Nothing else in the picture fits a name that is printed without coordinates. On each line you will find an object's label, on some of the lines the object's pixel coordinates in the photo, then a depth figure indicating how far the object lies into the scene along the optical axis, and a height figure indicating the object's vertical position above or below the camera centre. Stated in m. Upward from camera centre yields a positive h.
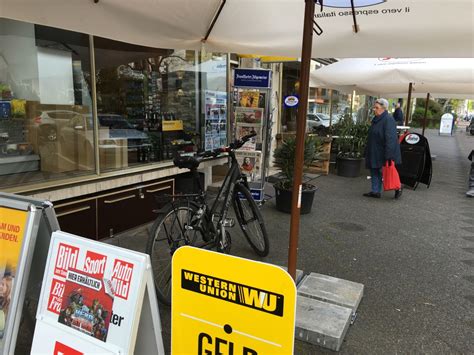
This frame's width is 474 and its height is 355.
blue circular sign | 8.91 +0.26
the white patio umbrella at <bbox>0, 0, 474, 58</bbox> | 2.63 +0.70
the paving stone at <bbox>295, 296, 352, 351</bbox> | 2.55 -1.48
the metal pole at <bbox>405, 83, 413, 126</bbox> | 9.84 +0.28
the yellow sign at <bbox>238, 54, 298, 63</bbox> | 6.74 +0.93
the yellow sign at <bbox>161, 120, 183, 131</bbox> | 5.47 -0.25
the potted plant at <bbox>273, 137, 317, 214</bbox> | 5.65 -0.96
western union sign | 1.51 -0.83
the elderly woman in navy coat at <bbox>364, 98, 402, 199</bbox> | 6.43 -0.51
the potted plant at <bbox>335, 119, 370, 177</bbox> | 8.86 -0.81
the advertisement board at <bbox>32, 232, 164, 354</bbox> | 1.70 -0.92
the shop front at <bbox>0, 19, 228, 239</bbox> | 3.88 -0.21
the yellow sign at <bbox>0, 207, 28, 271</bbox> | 2.14 -0.75
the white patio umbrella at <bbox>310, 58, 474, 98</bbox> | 6.61 +0.81
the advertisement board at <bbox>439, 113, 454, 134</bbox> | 25.41 -0.45
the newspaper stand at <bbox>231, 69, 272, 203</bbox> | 6.12 -0.29
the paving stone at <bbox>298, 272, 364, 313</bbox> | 3.00 -1.46
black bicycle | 2.95 -0.94
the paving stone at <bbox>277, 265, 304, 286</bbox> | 3.34 -1.47
